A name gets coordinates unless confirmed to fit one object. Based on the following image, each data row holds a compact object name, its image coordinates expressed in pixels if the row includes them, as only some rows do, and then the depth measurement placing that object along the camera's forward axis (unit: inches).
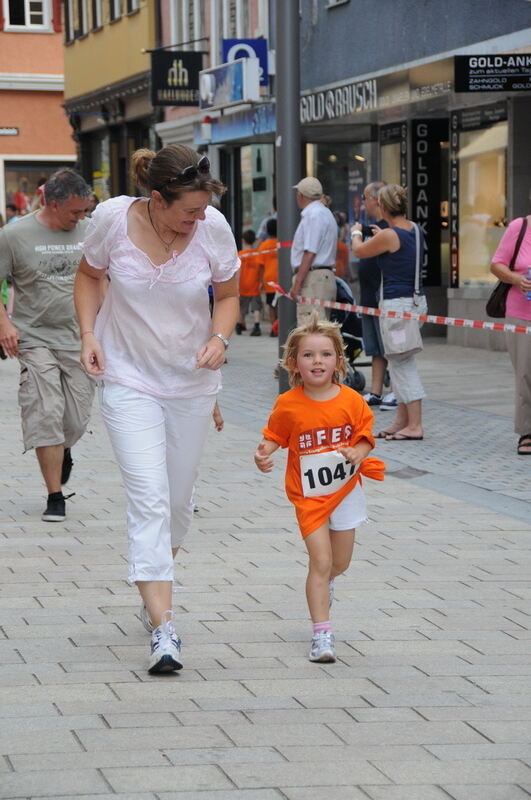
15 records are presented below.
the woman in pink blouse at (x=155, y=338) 224.5
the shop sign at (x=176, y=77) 1173.7
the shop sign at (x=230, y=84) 998.4
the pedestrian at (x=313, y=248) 575.5
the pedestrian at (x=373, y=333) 546.0
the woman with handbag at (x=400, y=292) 471.5
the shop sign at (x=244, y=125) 999.3
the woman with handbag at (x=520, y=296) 434.6
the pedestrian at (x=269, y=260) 889.5
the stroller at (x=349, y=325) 577.0
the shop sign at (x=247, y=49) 1040.8
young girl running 227.3
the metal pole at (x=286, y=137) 562.6
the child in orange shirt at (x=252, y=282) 937.5
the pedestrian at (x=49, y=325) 347.6
